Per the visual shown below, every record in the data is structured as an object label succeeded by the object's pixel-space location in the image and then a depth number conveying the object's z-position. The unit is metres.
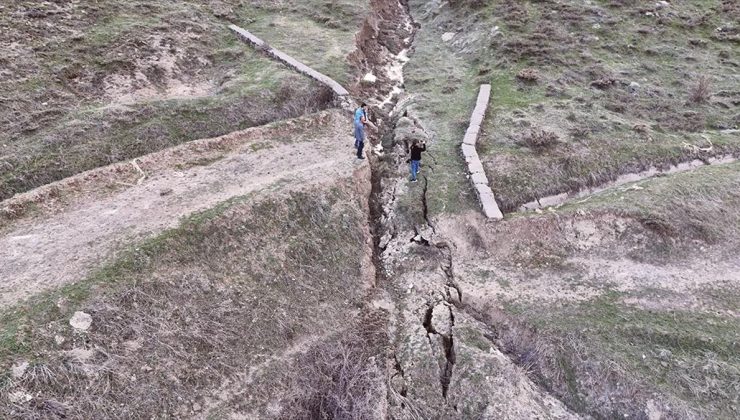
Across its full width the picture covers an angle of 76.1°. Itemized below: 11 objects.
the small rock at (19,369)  10.16
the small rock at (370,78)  22.92
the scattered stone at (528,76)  21.83
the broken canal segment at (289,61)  20.80
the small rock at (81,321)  11.18
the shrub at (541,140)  17.97
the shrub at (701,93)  20.58
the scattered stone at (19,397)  9.86
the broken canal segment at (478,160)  15.82
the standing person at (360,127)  16.44
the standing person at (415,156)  16.61
